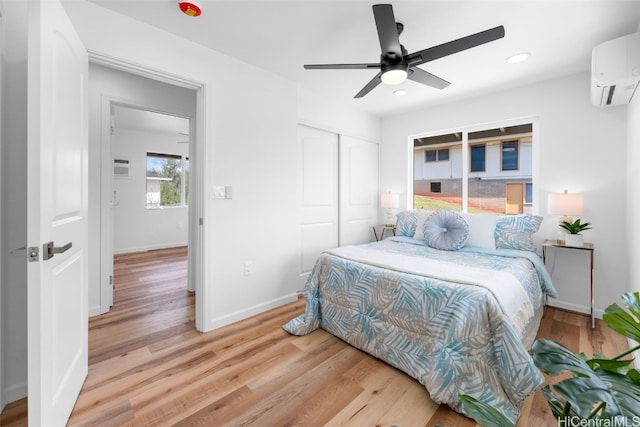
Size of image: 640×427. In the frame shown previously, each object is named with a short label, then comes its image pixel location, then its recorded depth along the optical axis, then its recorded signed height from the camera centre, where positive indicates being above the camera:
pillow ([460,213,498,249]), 2.84 -0.18
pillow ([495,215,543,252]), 2.79 -0.19
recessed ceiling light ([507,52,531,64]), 2.51 +1.40
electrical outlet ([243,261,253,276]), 2.77 -0.56
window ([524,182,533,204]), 3.29 +0.24
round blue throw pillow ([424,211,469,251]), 2.86 -0.19
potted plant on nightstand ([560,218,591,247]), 2.70 -0.18
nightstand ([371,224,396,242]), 4.34 -0.29
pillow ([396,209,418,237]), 3.47 -0.14
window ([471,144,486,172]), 3.72 +0.72
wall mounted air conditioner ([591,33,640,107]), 1.98 +1.07
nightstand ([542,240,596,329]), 2.60 -0.32
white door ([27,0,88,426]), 1.15 -0.01
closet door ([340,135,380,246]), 4.02 +0.33
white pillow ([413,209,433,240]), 3.27 -0.13
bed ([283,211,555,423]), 1.58 -0.65
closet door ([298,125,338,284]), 3.51 +0.24
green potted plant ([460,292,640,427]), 0.53 -0.35
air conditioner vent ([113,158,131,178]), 5.67 +0.82
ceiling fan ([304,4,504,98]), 1.64 +1.04
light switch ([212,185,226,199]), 2.53 +0.16
